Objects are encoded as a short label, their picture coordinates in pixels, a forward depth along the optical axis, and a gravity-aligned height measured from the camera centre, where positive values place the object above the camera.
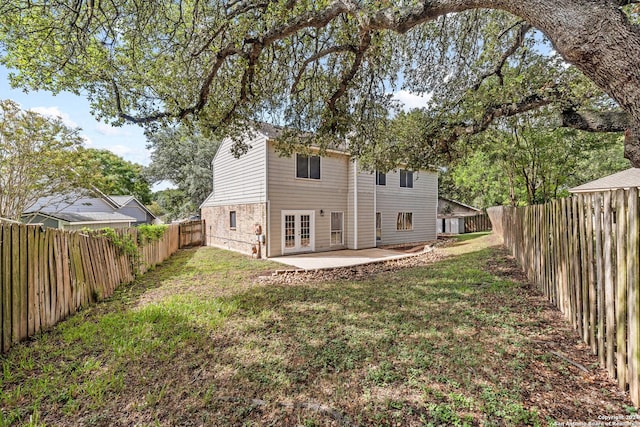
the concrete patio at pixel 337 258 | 9.52 -1.75
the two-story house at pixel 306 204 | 11.37 +0.59
